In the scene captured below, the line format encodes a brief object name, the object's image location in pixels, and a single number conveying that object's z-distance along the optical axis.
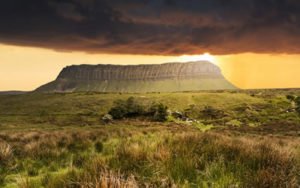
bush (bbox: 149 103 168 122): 64.69
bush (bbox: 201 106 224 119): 78.29
